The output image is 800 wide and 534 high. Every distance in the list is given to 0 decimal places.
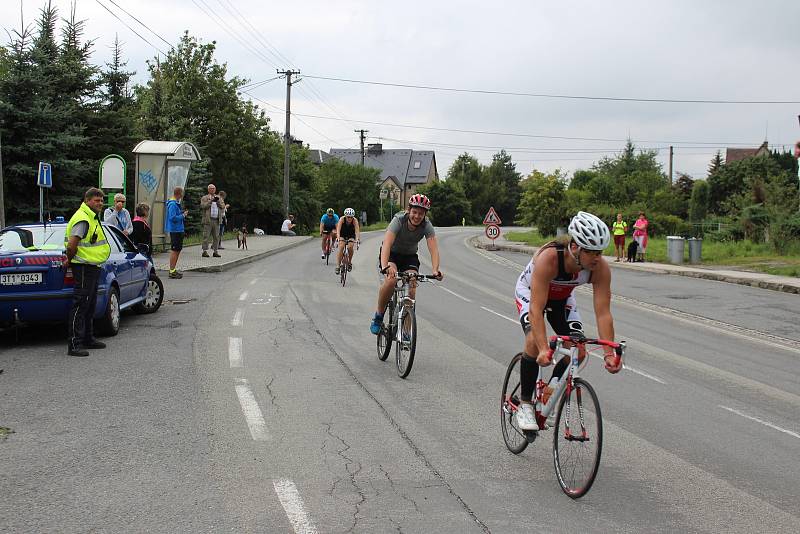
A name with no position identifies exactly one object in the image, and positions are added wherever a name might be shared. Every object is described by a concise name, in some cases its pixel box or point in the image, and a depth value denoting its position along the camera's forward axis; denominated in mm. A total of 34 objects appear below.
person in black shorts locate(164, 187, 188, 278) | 17797
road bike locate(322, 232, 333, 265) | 23688
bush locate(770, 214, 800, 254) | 29859
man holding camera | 22781
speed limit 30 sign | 41719
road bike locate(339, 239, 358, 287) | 17938
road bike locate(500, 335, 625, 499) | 4543
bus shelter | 23688
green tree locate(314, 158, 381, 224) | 81875
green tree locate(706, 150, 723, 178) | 80125
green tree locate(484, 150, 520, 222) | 114812
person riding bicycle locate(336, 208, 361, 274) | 18047
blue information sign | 17156
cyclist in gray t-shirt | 8219
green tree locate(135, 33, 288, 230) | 47000
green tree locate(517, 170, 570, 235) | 45094
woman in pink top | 29625
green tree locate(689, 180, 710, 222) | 60656
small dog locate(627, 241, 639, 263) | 29594
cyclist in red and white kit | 4617
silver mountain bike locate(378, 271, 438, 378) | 8047
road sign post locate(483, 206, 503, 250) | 41875
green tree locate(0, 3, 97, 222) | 22031
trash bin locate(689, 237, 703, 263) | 28406
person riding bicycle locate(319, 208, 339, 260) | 22703
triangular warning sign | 42153
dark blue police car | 9289
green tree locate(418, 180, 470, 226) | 99375
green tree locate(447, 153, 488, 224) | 112438
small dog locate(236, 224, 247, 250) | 30470
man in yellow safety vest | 8930
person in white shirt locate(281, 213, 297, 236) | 45534
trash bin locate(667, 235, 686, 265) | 28562
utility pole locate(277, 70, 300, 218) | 47309
